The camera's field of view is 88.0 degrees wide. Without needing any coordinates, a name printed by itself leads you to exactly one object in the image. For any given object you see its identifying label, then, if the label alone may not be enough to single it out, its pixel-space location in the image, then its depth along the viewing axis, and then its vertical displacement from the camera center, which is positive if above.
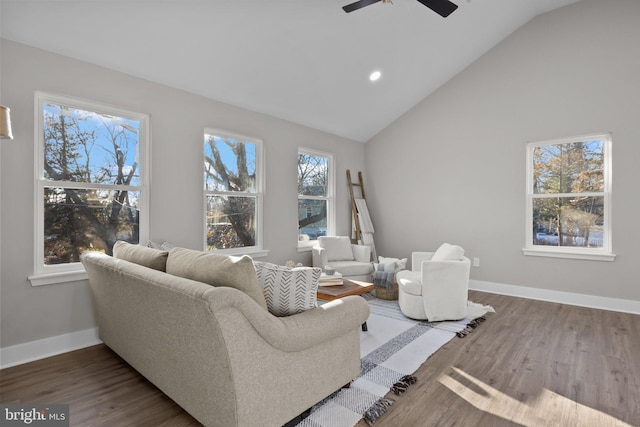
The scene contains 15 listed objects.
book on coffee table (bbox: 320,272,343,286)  3.34 -0.69
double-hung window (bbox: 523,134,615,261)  4.16 +0.21
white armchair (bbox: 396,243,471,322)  3.50 -0.83
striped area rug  1.94 -1.17
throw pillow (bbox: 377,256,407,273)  4.58 -0.74
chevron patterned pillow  1.84 -0.42
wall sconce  2.19 +0.58
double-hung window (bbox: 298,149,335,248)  5.24 +0.27
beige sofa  1.51 -0.70
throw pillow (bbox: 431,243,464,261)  3.66 -0.46
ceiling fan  2.73 +1.75
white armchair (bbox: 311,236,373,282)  4.69 -0.68
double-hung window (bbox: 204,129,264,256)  4.02 +0.25
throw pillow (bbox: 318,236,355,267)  5.11 -0.55
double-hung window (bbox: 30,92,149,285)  2.81 +0.27
